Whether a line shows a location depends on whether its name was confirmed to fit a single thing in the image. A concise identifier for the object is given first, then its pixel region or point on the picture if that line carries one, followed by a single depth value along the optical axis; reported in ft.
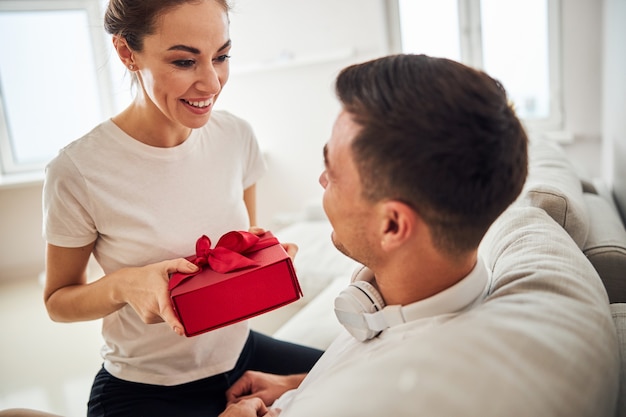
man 2.66
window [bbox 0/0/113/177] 16.05
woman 3.99
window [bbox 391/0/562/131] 13.26
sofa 2.23
